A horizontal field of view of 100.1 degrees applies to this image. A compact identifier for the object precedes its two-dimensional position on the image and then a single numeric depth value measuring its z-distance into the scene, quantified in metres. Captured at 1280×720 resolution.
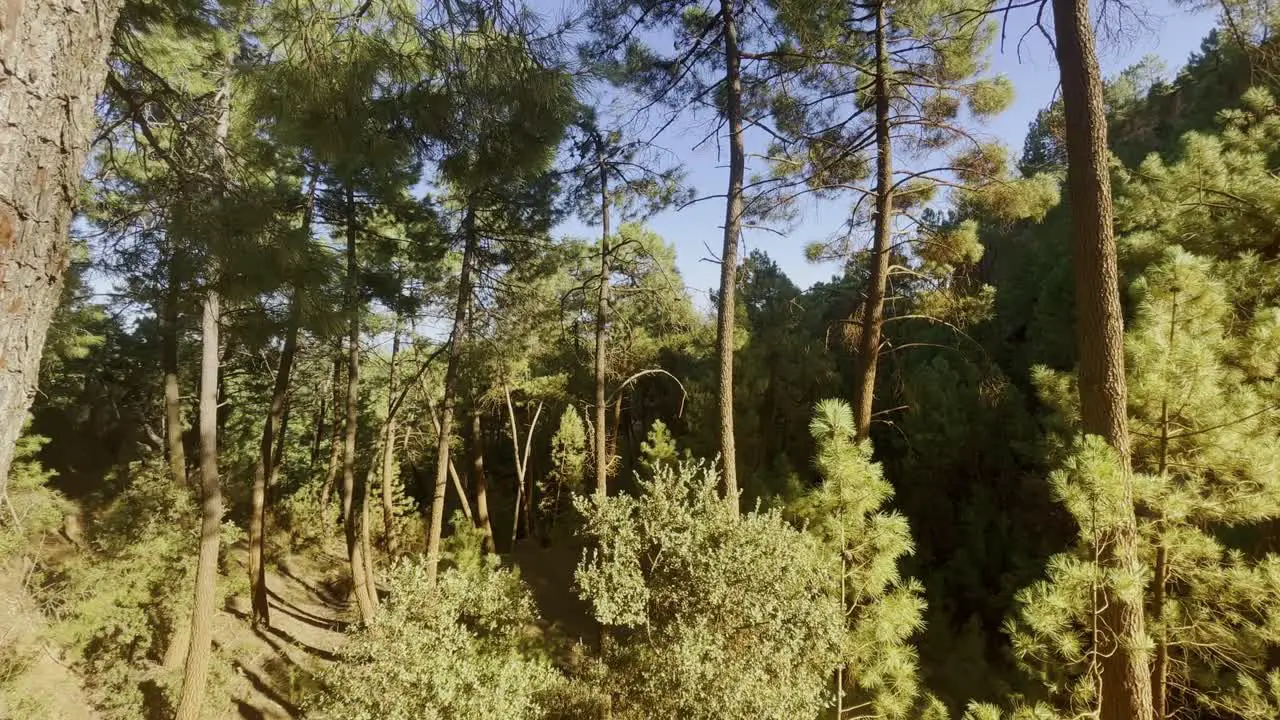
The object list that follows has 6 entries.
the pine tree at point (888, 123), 6.17
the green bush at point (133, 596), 8.17
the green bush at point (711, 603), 4.92
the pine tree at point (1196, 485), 3.90
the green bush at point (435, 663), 5.30
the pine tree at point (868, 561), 4.95
